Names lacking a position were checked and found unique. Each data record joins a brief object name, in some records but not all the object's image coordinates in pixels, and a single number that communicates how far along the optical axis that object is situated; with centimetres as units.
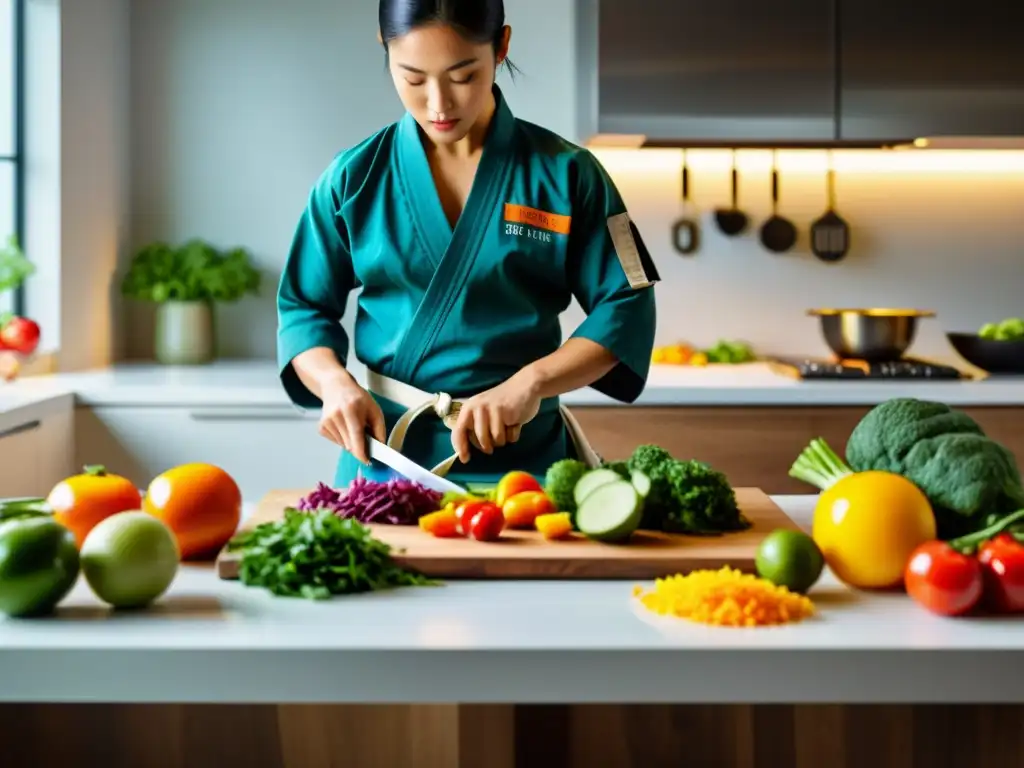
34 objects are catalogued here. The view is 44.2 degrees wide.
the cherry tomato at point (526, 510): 140
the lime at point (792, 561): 118
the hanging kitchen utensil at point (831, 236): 362
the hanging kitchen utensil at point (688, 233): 365
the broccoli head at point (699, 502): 137
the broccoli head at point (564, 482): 140
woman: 178
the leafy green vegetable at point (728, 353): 354
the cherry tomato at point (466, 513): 135
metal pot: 321
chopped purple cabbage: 143
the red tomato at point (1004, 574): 112
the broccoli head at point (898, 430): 135
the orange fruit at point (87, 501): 133
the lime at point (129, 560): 112
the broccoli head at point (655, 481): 137
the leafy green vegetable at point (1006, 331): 322
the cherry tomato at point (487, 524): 133
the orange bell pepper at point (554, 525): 134
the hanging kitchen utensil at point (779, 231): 363
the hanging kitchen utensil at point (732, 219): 362
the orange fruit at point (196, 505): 133
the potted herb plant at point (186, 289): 352
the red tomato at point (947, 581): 112
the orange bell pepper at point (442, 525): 136
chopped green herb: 120
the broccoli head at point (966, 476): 128
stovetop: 308
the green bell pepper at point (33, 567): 109
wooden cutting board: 128
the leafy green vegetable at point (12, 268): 282
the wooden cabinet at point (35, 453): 254
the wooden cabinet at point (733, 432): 297
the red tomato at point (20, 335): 287
